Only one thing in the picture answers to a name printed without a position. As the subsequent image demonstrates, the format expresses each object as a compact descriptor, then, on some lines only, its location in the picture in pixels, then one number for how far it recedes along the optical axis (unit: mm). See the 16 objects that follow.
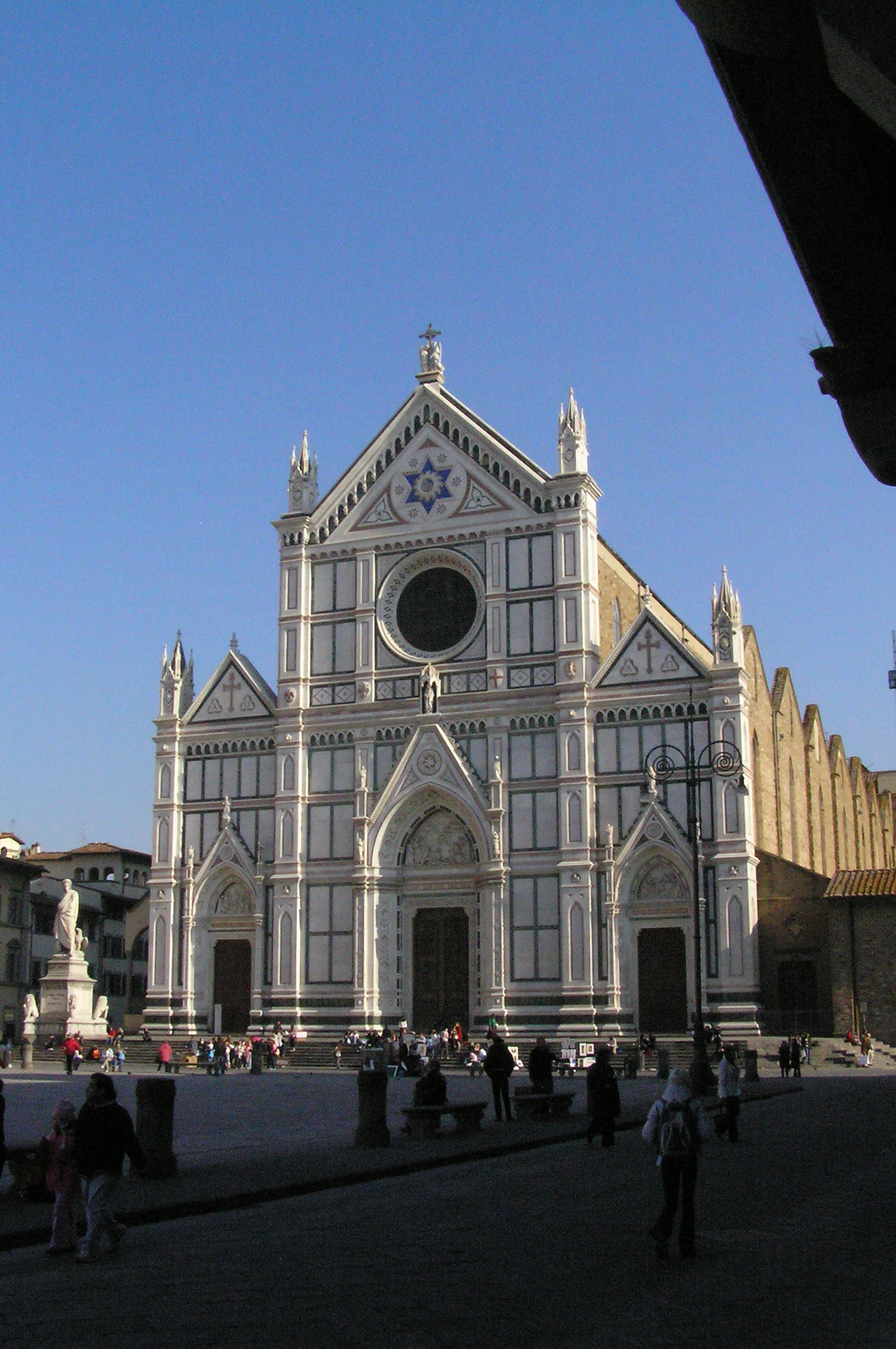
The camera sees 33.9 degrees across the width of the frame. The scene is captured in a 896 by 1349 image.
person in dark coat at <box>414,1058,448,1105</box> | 22844
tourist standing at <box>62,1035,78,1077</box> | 40688
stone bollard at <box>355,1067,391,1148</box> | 19984
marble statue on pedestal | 50062
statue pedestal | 49438
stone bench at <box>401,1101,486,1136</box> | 21906
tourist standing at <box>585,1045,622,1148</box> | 20766
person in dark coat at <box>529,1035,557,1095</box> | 26125
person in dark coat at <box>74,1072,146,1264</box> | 11258
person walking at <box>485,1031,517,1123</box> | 24797
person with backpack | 11219
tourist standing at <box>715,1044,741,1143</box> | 21078
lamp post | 29562
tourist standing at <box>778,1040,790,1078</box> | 38688
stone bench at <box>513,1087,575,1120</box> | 24875
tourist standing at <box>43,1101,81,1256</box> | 11891
